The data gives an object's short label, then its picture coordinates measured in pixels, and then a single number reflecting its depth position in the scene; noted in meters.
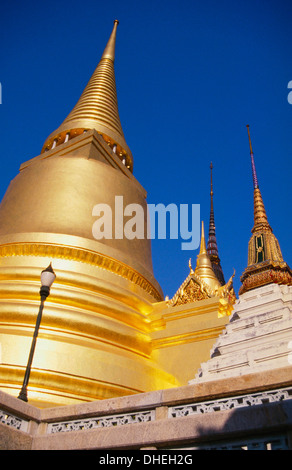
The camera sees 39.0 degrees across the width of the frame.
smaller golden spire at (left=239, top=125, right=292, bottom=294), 8.68
